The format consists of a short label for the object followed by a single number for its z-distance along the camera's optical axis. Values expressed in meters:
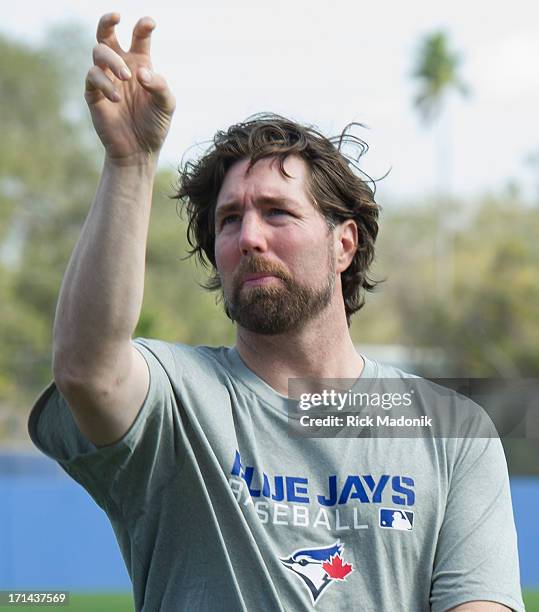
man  3.56
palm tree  82.12
